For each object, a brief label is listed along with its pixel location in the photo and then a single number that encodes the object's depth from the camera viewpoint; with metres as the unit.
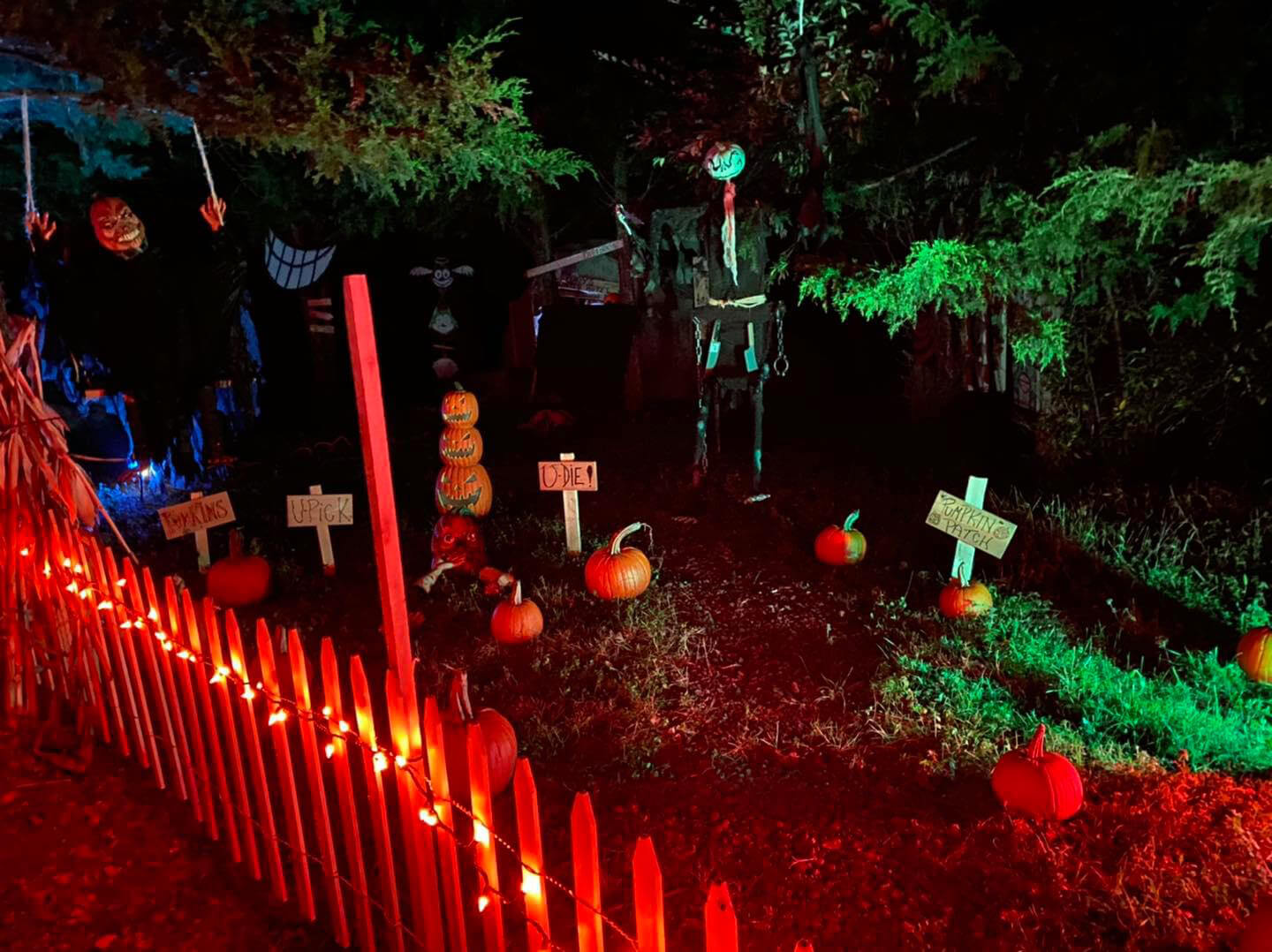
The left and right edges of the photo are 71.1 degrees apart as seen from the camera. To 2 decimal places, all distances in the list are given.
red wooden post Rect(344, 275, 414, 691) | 2.53
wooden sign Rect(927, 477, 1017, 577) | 4.68
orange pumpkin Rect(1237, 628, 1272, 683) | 4.00
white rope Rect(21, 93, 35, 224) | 4.11
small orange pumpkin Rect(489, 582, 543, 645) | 4.71
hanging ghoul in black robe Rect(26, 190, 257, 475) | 8.81
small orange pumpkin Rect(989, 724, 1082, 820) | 3.08
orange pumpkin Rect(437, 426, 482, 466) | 5.29
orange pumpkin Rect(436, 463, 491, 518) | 5.37
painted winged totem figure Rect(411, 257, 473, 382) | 10.96
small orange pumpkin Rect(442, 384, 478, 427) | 5.20
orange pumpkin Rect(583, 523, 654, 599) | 5.15
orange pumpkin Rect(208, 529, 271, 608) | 5.25
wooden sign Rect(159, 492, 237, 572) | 5.44
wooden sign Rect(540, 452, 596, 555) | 5.59
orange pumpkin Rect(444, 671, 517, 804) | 2.99
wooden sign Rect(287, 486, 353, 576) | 5.43
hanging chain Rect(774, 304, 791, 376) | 6.38
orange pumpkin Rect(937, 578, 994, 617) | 4.82
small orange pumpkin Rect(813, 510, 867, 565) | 5.53
